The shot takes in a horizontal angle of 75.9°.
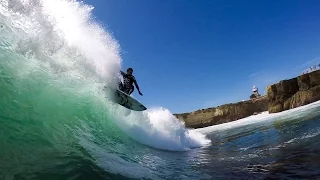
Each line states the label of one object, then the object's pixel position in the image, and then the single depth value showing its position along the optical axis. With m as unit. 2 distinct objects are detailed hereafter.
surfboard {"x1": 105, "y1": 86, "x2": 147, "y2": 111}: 9.98
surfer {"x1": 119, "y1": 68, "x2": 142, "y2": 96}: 10.77
